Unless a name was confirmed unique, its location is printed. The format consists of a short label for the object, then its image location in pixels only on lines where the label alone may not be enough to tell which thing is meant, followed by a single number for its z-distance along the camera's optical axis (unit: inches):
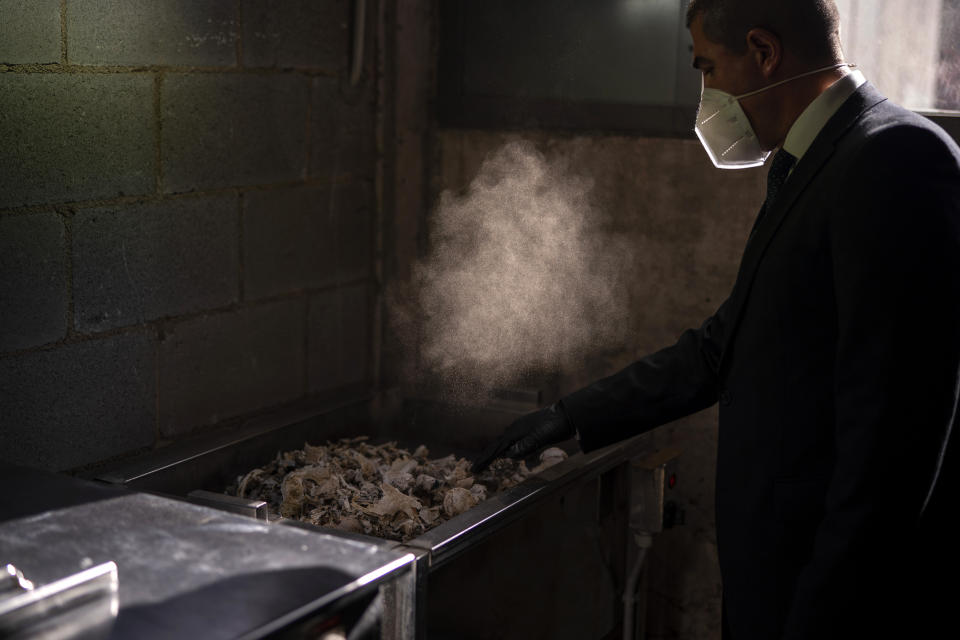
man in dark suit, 46.7
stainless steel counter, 40.9
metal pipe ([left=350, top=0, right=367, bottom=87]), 98.3
